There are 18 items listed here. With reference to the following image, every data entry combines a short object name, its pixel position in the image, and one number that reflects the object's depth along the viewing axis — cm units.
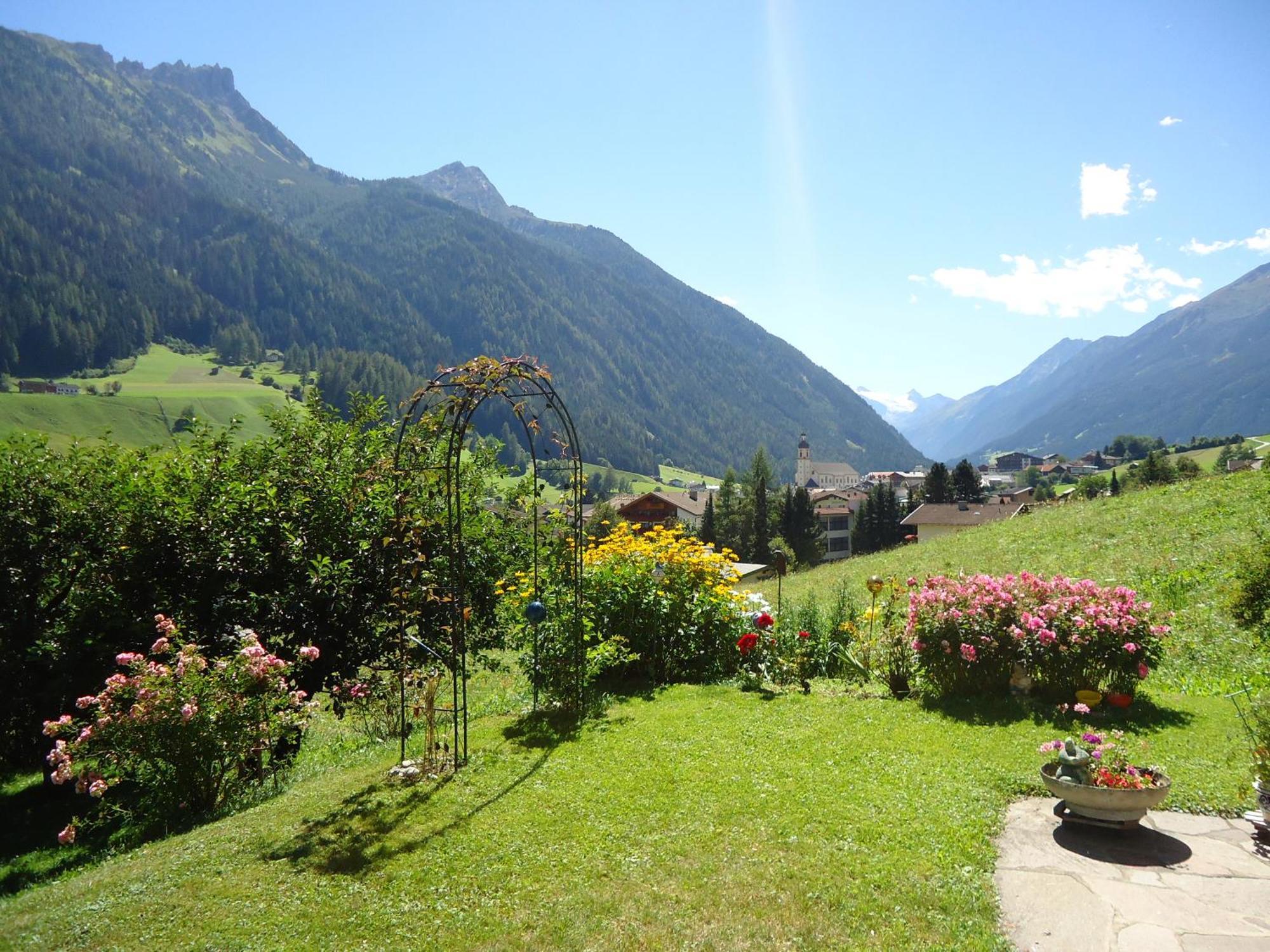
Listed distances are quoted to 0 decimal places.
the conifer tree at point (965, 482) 6744
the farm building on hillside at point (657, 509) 8588
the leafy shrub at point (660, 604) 987
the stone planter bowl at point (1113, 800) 485
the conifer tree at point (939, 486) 6750
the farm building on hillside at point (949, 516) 5156
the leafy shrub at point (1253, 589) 839
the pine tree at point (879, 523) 6500
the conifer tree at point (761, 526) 6575
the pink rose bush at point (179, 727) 620
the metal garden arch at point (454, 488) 711
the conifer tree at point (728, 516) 7231
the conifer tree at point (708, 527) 7216
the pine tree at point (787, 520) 6456
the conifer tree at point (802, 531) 6419
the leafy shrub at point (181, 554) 791
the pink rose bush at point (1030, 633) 773
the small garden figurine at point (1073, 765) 508
